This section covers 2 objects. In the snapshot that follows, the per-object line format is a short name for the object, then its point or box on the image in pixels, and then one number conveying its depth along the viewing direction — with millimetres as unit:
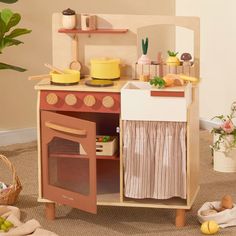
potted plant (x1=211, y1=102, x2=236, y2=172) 4676
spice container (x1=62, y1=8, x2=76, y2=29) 3877
